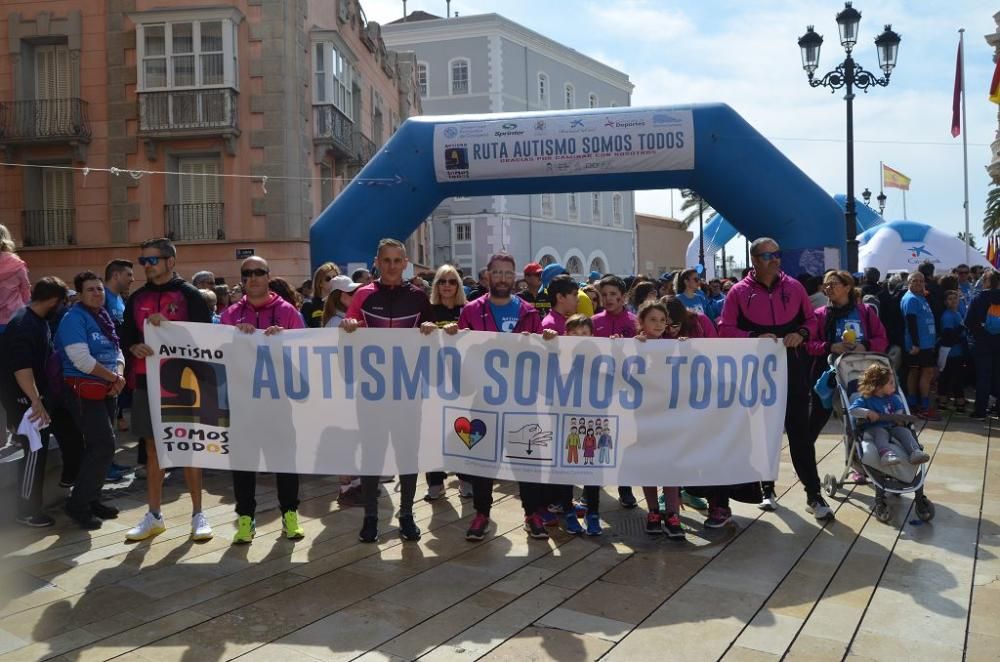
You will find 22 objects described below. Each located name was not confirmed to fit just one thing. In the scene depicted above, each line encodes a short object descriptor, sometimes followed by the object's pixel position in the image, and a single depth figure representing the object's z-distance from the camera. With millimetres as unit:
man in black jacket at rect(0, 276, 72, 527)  5734
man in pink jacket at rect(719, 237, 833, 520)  5965
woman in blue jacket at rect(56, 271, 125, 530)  5863
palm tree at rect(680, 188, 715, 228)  47312
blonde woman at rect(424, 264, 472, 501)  6113
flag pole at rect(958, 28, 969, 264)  24047
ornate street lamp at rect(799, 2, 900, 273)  13609
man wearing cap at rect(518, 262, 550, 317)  8174
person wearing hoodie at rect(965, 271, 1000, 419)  10352
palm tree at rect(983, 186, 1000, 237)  41384
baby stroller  5820
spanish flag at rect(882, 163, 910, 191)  36750
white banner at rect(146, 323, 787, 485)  5438
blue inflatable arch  12258
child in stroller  5980
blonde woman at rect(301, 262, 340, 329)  7762
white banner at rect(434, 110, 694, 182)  12398
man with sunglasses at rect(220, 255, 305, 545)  5555
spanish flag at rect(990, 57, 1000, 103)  19094
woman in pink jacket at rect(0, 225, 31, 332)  6660
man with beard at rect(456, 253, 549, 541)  5586
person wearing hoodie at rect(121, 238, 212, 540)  5535
